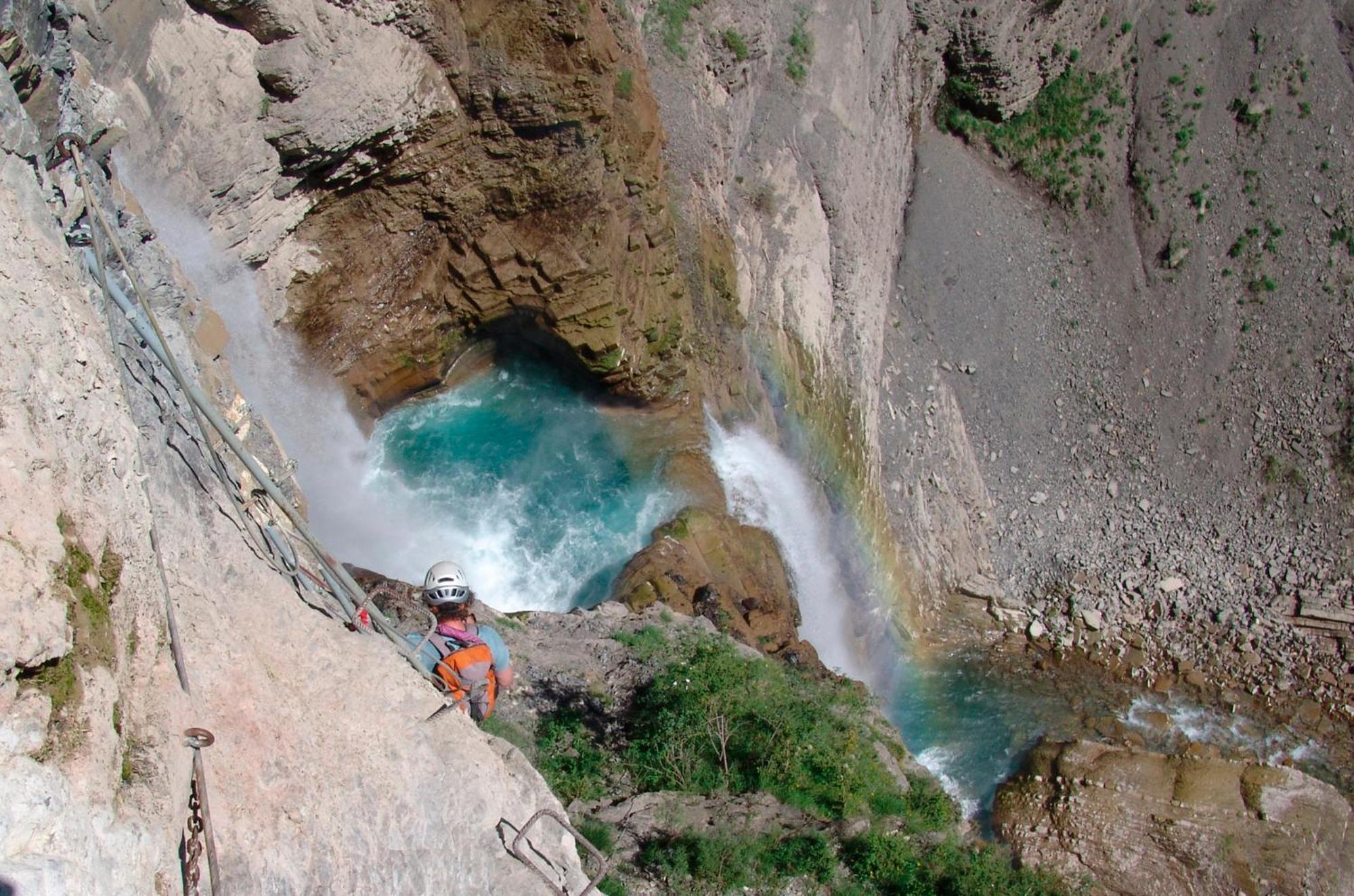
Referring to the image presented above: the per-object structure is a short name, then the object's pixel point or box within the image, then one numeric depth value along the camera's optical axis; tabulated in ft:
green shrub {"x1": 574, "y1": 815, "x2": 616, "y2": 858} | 28.12
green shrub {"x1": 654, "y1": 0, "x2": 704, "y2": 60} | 53.47
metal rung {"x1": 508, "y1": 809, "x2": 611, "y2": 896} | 18.65
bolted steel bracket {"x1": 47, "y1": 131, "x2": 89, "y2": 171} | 17.36
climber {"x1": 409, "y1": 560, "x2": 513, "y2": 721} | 22.66
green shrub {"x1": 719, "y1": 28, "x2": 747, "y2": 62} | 55.57
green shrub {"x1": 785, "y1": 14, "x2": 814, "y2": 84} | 60.80
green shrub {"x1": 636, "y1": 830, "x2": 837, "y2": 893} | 27.96
